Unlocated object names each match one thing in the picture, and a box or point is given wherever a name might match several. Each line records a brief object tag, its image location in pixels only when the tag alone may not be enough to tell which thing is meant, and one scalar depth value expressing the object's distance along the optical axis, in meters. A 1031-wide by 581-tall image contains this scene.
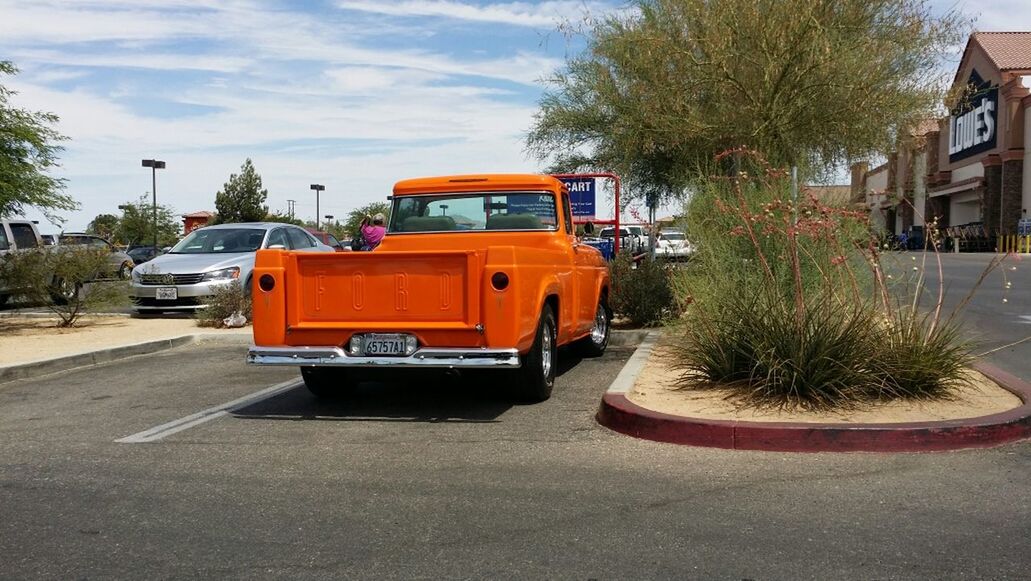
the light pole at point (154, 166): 48.94
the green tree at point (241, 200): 58.78
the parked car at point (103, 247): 13.69
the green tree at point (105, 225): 62.94
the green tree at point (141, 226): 58.56
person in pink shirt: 12.89
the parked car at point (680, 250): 11.16
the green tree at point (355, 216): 70.78
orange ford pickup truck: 6.43
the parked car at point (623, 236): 21.05
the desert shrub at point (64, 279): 13.09
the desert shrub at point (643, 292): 11.73
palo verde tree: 10.29
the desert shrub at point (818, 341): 6.31
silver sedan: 14.13
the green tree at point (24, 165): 11.78
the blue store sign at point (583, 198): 17.86
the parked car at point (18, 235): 16.70
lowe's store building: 45.88
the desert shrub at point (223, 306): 12.95
